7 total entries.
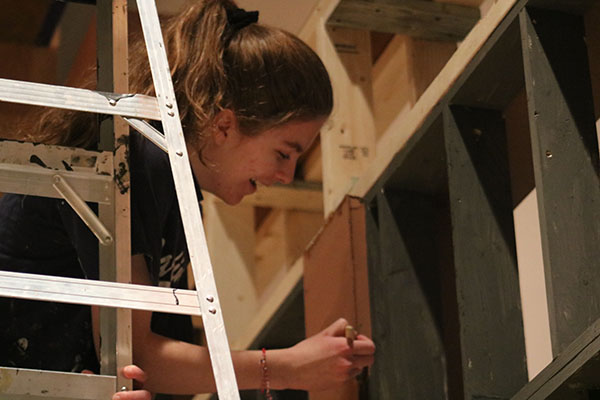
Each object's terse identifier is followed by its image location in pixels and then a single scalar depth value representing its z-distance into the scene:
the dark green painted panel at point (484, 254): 3.82
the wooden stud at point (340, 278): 4.69
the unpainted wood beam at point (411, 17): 5.04
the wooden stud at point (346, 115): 5.07
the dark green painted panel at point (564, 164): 3.31
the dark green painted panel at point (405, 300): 4.46
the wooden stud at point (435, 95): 3.88
